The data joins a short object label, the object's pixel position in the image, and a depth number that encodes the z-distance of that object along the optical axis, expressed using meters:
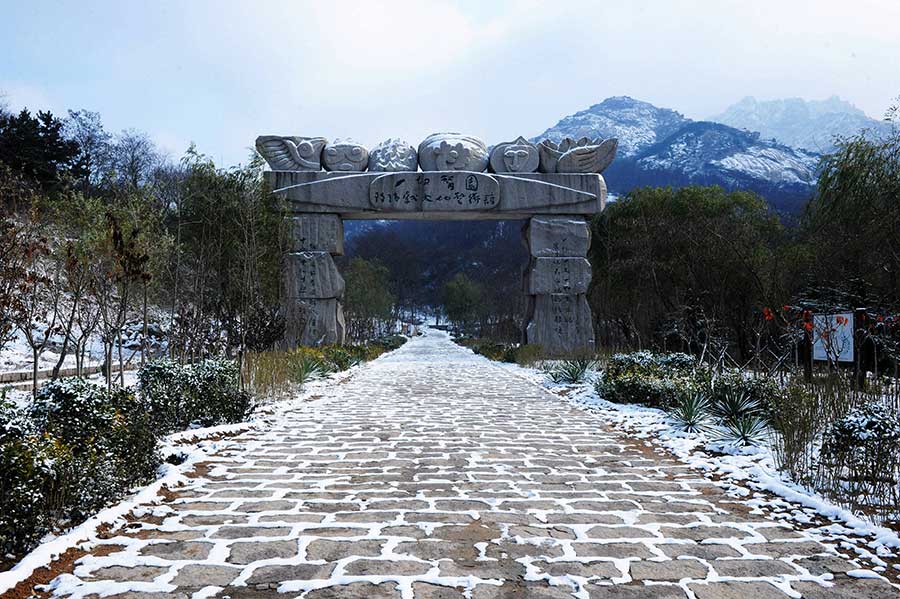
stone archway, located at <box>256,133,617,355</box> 18.38
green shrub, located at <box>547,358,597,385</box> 13.03
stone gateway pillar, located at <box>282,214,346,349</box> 18.39
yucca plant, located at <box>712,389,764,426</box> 7.42
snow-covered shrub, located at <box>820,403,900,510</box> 4.47
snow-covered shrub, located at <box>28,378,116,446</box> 4.69
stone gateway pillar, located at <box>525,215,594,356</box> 18.81
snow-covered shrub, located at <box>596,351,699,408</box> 9.07
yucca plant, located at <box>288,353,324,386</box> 11.79
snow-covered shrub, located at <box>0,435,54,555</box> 3.37
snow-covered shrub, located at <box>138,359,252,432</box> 6.75
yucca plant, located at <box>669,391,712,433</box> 7.29
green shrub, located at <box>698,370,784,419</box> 7.50
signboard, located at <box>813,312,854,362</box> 8.27
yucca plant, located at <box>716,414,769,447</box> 6.39
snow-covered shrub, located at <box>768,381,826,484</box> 5.10
